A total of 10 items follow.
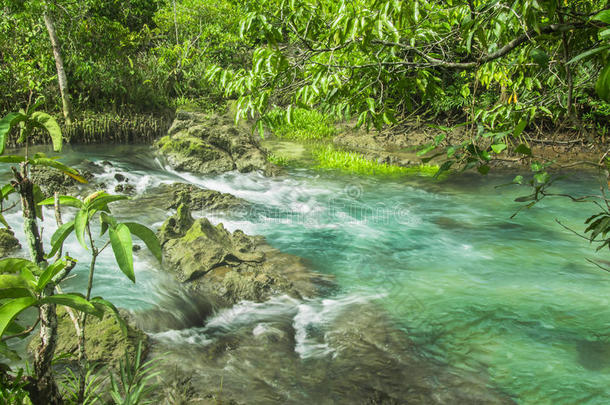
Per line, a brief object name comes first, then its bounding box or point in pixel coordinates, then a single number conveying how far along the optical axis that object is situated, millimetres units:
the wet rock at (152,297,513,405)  3492
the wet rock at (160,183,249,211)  8116
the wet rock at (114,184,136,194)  8336
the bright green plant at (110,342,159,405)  2225
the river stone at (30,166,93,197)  7793
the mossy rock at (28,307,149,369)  3566
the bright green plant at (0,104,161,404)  1629
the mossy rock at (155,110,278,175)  10797
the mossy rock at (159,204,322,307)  5164
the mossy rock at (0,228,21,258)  5443
